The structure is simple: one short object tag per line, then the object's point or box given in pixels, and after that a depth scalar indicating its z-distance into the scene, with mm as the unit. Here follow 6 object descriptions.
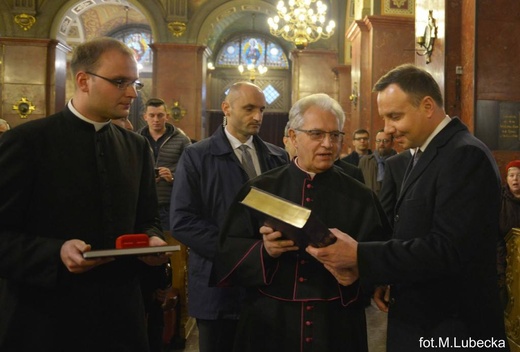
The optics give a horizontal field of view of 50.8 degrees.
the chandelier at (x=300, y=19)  13703
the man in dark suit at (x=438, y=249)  2129
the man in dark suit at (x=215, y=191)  3104
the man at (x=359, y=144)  8602
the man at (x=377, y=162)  7834
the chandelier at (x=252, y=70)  22042
